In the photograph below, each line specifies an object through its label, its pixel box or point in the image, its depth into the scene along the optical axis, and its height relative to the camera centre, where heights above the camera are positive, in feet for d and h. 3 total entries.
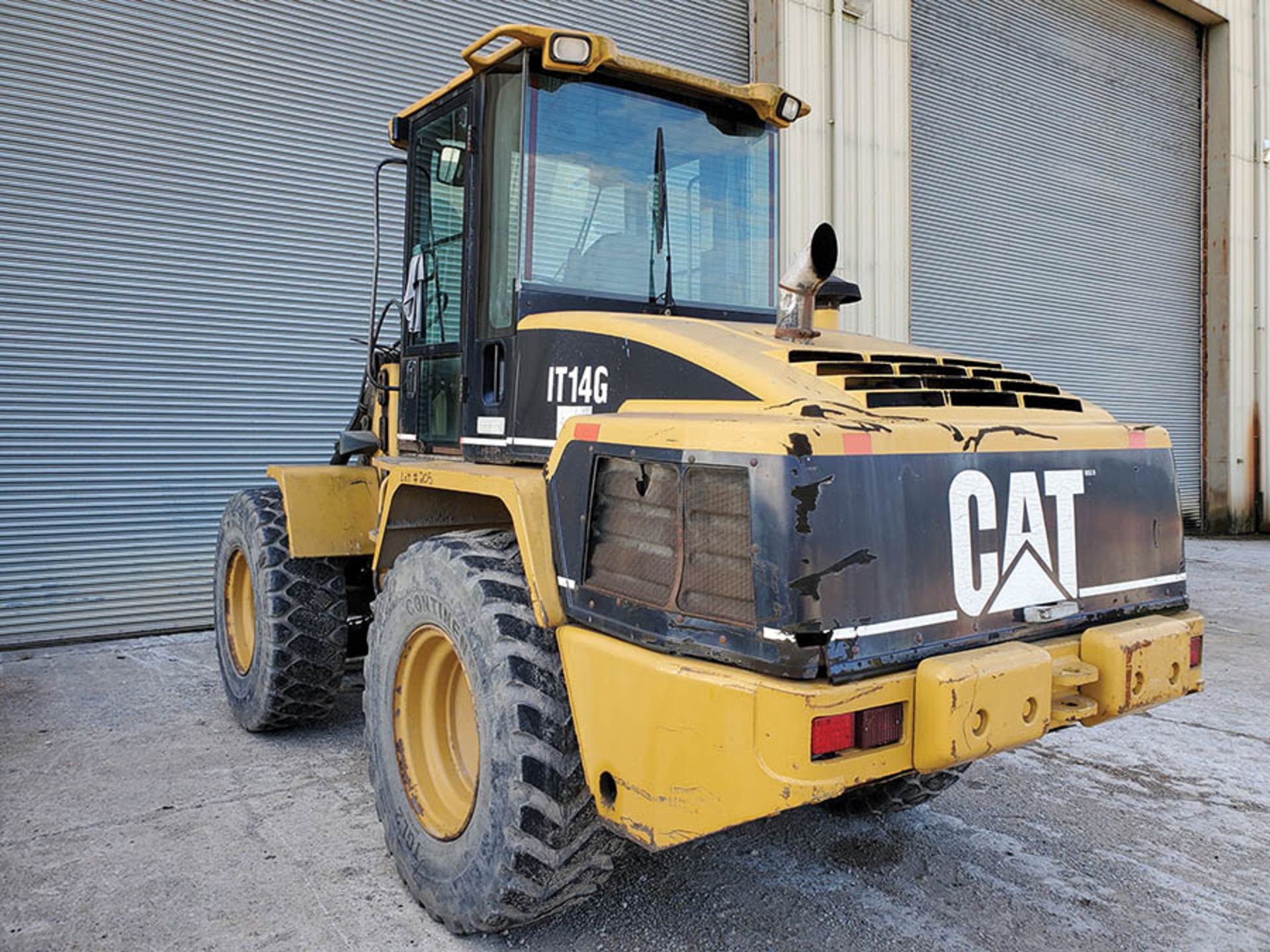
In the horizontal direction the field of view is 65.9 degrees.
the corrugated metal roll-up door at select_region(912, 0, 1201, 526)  38.32 +13.27
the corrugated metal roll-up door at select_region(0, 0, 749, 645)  21.36 +5.27
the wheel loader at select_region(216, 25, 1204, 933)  7.29 -0.20
